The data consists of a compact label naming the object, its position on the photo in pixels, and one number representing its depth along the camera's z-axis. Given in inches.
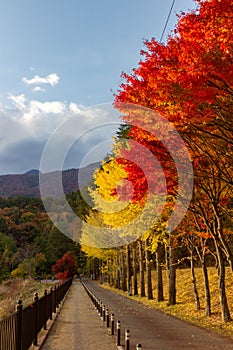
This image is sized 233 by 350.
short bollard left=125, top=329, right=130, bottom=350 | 356.4
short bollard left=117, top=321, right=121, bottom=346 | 425.9
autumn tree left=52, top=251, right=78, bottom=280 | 3221.0
